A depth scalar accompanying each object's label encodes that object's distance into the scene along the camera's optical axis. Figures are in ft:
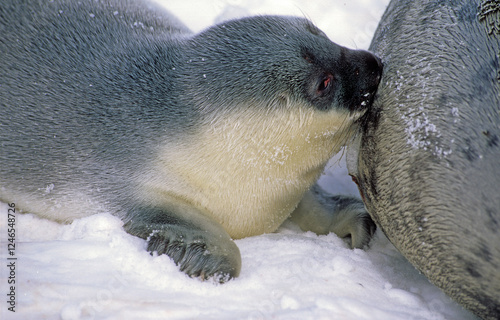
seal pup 15.48
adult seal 15.05
